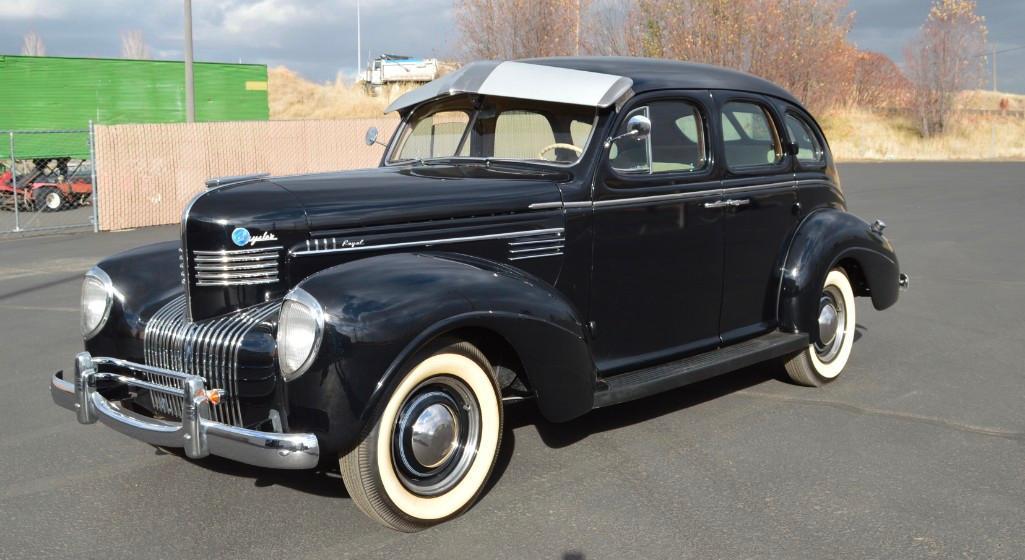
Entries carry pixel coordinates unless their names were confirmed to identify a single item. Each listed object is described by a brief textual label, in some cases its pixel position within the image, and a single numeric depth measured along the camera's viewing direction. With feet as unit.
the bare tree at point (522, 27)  83.97
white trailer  130.00
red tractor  66.54
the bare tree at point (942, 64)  135.54
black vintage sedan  11.80
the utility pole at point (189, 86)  60.95
